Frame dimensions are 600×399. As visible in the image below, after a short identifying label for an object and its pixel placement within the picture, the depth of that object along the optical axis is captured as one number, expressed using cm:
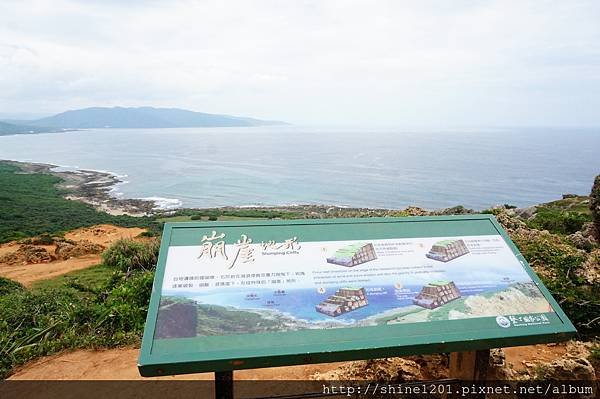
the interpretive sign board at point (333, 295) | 241
